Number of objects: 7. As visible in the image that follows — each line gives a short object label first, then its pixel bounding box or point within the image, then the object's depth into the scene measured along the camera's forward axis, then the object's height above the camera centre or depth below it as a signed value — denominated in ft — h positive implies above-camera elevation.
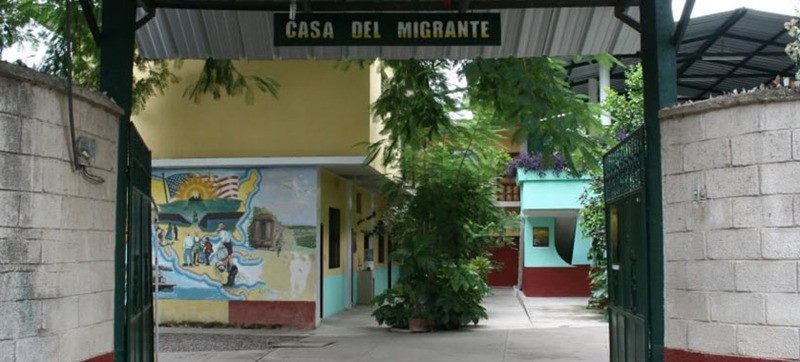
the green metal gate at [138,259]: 21.36 -0.53
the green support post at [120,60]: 21.11 +4.73
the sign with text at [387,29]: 25.11 +6.27
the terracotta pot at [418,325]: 54.29 -5.57
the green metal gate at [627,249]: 22.62 -0.34
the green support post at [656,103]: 21.50 +3.49
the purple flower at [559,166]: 73.68 +6.52
